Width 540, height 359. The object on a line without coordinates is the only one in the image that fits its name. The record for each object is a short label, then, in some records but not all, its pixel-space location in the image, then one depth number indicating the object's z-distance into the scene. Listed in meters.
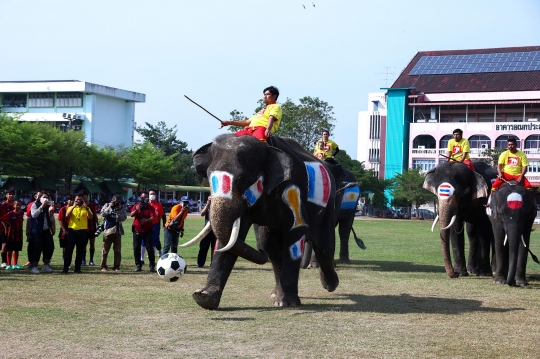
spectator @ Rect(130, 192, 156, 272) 17.92
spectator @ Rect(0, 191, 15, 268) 17.36
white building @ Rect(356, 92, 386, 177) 99.31
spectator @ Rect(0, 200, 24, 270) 17.38
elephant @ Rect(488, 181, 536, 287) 15.09
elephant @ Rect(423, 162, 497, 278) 17.42
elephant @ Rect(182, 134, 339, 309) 10.88
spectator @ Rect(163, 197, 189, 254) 18.86
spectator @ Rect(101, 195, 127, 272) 18.03
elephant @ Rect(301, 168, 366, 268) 21.27
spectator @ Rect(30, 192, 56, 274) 17.17
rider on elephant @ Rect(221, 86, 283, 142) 11.87
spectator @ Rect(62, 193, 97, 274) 17.08
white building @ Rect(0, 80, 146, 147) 100.81
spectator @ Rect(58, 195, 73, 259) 17.51
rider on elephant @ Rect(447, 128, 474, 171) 18.11
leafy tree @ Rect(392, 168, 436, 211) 78.95
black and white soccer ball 11.81
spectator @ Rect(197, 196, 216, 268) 19.02
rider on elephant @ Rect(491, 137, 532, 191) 15.85
